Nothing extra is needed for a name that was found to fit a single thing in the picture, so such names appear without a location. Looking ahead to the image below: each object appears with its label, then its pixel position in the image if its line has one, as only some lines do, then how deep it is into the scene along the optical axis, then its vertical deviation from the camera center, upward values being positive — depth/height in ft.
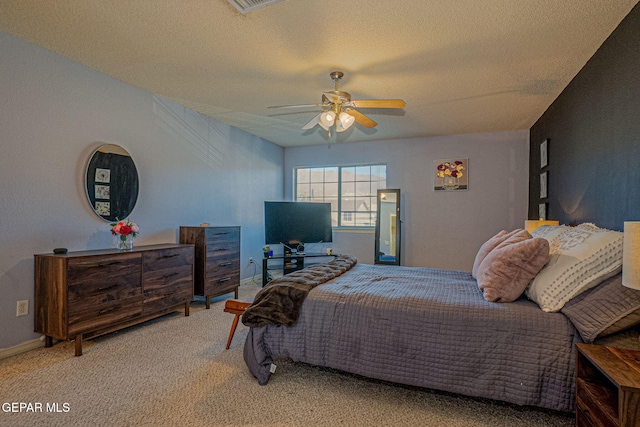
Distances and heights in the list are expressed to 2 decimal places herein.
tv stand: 15.69 -2.80
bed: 5.34 -2.21
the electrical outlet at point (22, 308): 8.21 -2.61
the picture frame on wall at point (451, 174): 16.60 +1.93
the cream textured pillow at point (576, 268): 5.43 -0.98
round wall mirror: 9.77 +0.80
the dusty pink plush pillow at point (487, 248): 8.46 -0.98
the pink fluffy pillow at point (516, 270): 6.26 -1.14
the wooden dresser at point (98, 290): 7.96 -2.27
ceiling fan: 8.85 +2.95
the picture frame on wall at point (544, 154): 12.49 +2.31
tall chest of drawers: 12.28 -1.97
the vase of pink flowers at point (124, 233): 9.76 -0.77
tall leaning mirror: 17.57 -0.97
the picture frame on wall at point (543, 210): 12.59 +0.06
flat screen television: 16.40 -0.68
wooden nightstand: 3.60 -2.27
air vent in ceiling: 6.38 +4.12
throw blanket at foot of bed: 6.88 -2.05
